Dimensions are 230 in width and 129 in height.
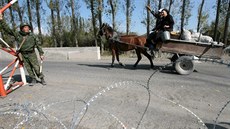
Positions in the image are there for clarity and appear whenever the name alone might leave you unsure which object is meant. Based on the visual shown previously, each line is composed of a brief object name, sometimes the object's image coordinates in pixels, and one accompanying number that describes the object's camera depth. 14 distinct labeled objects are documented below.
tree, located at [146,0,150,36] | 23.65
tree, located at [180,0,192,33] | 23.95
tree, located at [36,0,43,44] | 27.84
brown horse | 9.60
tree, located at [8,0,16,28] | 29.27
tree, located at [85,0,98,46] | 24.01
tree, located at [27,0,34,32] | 28.14
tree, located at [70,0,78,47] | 25.78
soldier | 6.51
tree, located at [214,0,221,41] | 21.32
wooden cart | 7.67
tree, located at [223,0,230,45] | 20.02
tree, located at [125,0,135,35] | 24.17
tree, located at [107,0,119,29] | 23.37
